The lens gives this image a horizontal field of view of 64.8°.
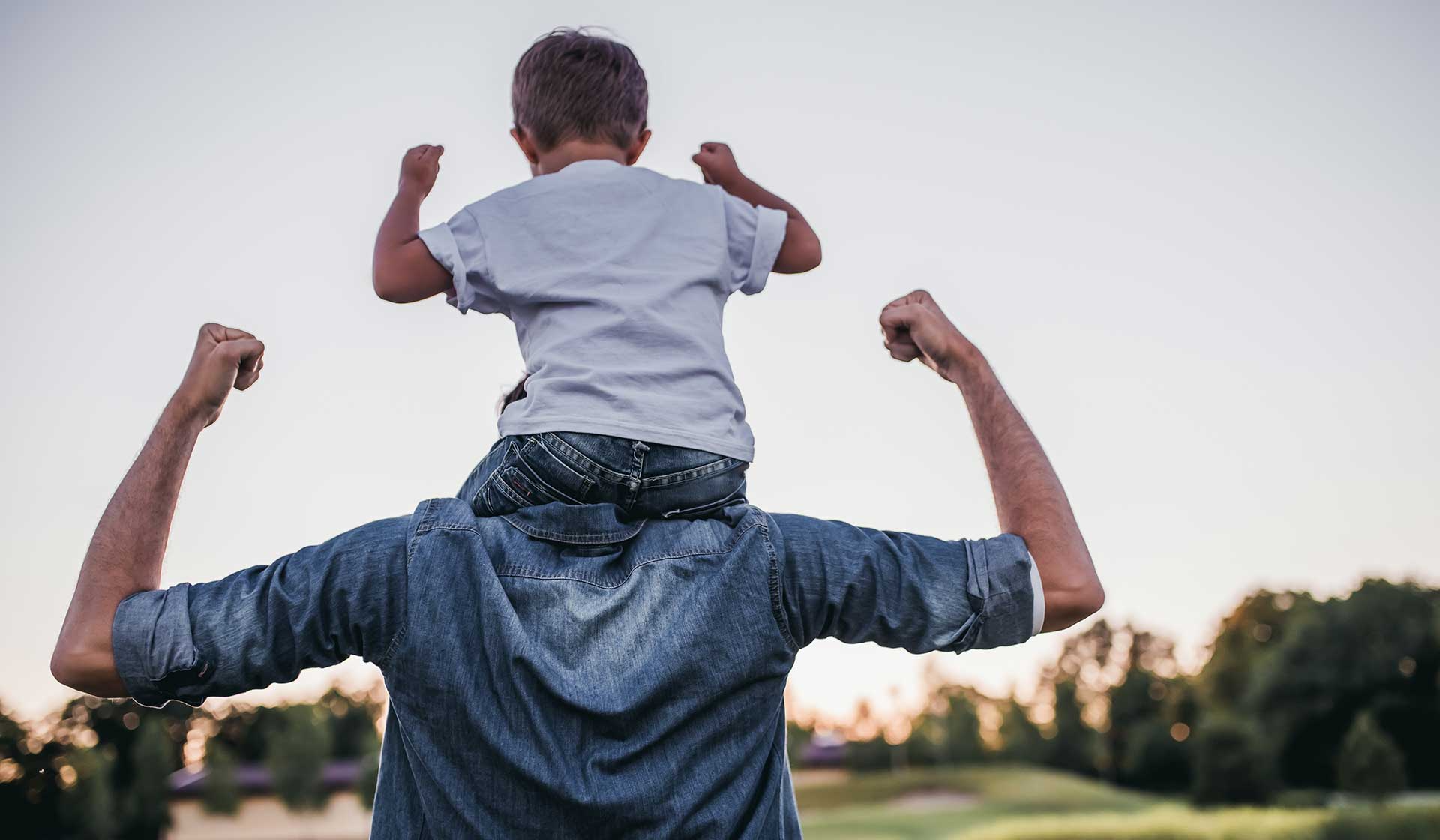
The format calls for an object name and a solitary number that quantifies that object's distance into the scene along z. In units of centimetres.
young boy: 184
